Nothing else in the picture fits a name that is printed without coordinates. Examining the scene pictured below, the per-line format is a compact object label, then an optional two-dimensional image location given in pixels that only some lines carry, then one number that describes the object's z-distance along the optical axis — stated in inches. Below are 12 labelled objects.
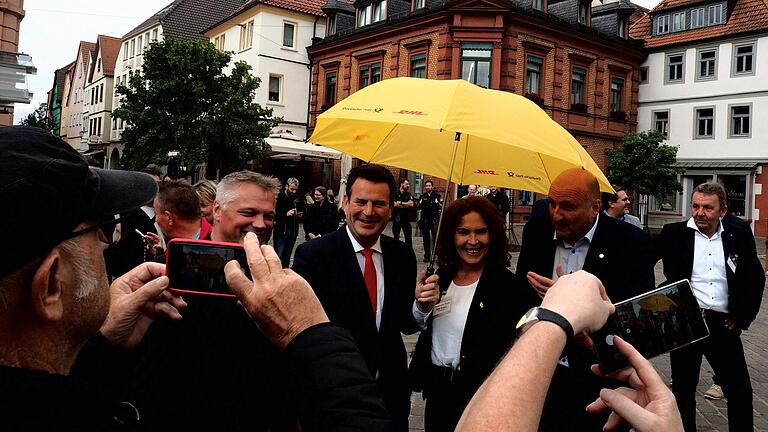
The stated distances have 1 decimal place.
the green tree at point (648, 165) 997.2
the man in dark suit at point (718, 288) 173.2
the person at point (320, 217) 484.1
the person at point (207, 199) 220.5
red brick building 991.6
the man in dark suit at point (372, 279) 126.0
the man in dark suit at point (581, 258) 134.0
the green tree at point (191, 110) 1004.6
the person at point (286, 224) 471.8
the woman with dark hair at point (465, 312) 129.4
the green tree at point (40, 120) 1736.0
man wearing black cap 35.4
